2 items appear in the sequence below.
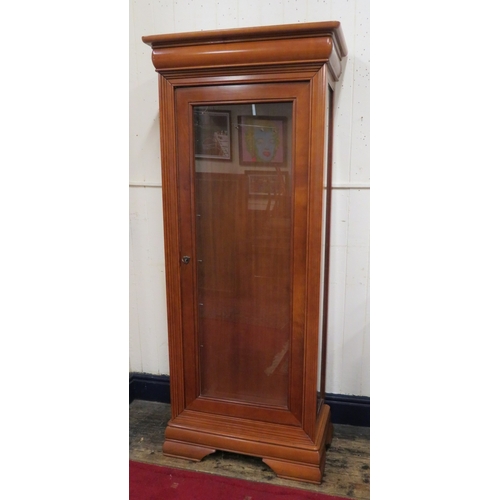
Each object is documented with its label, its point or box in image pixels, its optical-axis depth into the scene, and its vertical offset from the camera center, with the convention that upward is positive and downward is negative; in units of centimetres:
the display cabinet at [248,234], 136 -3
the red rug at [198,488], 143 -93
